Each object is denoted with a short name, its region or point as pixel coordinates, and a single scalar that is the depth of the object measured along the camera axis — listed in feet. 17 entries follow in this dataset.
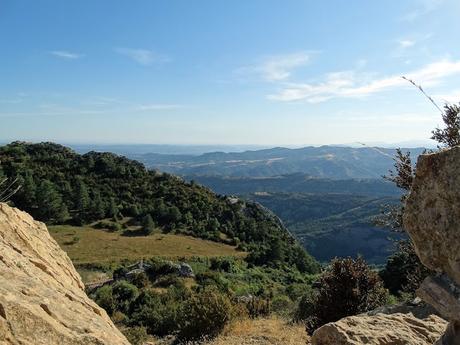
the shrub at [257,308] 62.00
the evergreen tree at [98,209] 201.05
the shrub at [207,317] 43.73
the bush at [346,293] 40.78
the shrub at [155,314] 54.89
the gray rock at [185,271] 126.00
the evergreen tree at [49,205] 180.55
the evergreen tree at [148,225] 197.47
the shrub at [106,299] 85.99
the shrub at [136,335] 45.57
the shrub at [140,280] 113.80
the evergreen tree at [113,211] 207.25
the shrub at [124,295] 91.18
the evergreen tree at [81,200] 201.16
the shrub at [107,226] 192.54
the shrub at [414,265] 37.47
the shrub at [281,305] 69.21
